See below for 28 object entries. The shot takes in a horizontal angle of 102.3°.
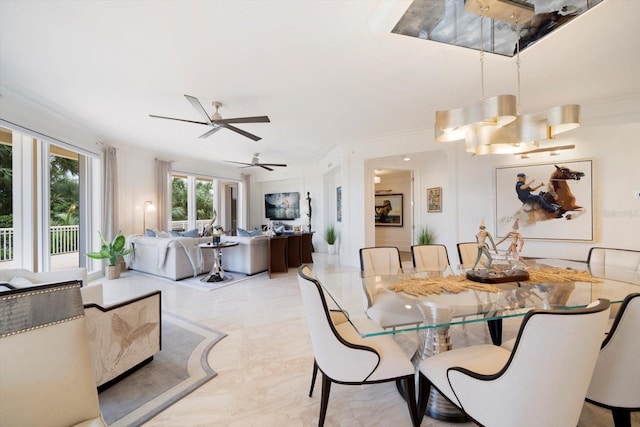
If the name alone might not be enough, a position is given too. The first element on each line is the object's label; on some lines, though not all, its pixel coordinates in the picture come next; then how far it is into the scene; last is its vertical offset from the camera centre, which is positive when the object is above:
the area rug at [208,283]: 4.34 -1.21
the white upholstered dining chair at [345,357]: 1.38 -0.81
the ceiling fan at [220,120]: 3.23 +1.25
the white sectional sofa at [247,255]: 5.15 -0.84
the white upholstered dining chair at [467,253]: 2.94 -0.47
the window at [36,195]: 3.64 +0.35
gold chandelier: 1.56 +0.61
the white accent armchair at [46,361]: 0.93 -0.55
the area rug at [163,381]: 1.67 -1.26
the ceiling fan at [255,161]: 6.26 +1.33
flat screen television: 8.80 +0.31
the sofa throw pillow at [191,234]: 5.39 -0.39
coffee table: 4.67 -1.01
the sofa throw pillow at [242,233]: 5.43 -0.39
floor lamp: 6.20 +0.14
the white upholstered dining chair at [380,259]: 2.70 -0.49
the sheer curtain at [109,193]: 5.19 +0.47
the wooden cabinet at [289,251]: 5.43 -0.84
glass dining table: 1.45 -0.56
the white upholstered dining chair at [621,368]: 1.19 -0.76
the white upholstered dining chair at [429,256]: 2.87 -0.49
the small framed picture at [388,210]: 8.09 +0.10
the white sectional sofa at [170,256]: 4.78 -0.80
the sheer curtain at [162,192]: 6.49 +0.61
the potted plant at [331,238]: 7.44 -0.70
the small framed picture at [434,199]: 5.66 +0.30
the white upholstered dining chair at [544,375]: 0.95 -0.64
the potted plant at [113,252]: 4.93 -0.69
